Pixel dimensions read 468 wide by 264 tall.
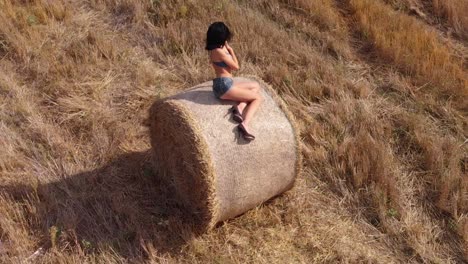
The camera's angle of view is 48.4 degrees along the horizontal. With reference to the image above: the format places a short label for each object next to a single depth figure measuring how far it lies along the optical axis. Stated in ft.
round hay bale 14.03
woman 14.39
